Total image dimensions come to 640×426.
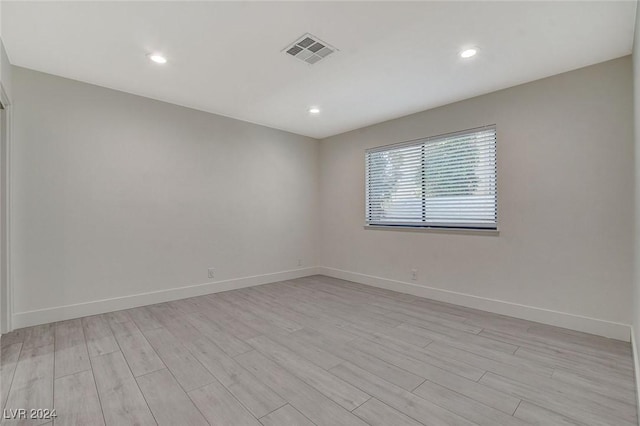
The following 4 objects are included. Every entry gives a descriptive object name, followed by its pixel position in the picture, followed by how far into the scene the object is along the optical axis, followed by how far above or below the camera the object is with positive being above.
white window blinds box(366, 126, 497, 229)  3.50 +0.43
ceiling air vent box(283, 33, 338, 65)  2.41 +1.45
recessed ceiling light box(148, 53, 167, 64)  2.64 +1.45
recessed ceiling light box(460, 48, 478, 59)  2.54 +1.44
